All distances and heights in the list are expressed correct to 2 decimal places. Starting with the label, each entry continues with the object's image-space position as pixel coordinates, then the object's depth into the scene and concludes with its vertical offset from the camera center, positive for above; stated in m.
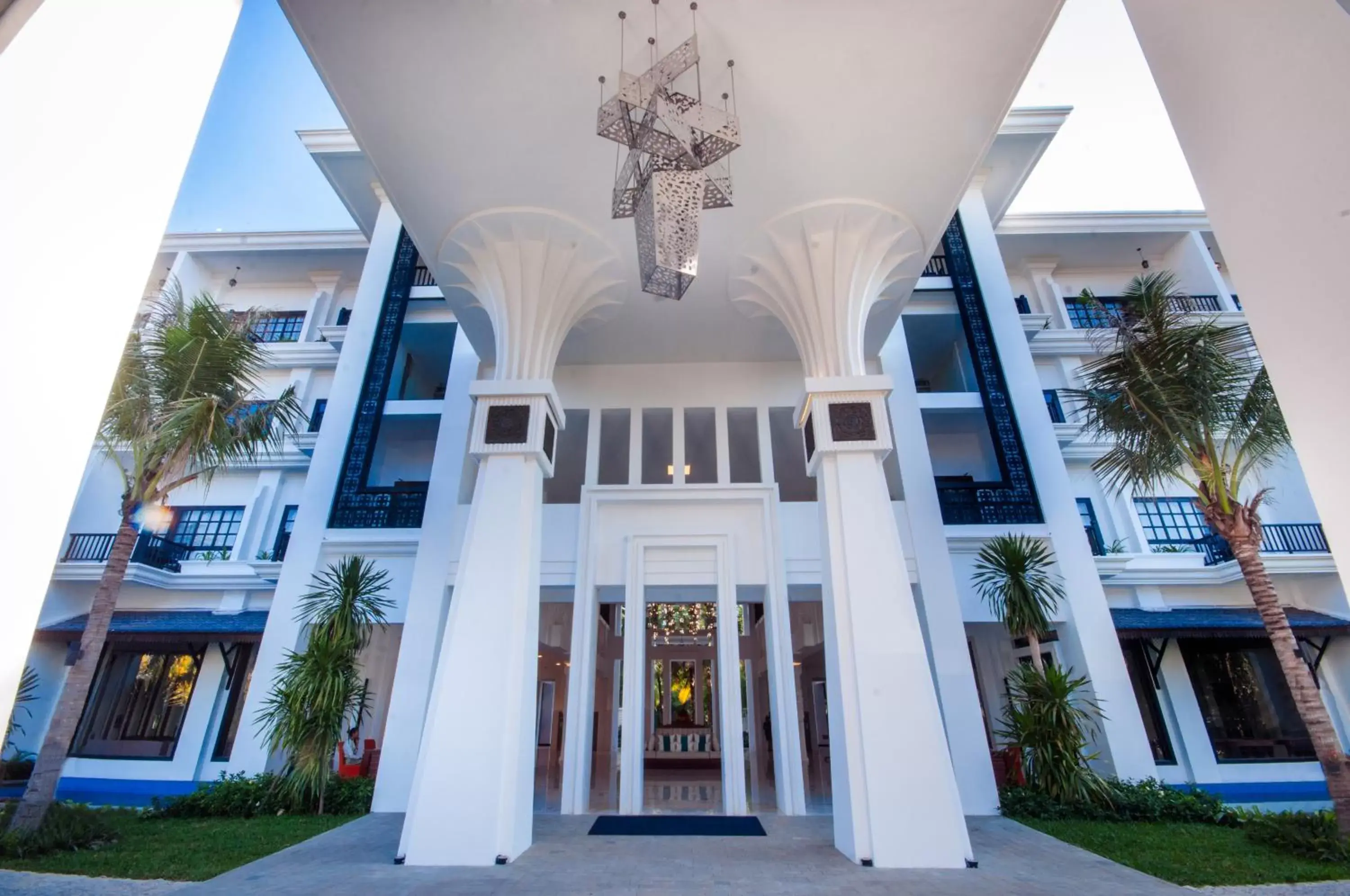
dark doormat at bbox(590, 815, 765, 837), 6.60 -0.99
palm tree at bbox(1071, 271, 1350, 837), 6.71 +3.30
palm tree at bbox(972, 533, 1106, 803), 7.36 +0.39
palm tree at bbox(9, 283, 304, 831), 6.65 +3.32
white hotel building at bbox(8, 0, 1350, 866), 5.78 +3.00
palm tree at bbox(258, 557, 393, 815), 7.54 +0.44
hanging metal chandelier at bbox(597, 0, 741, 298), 4.28 +3.74
